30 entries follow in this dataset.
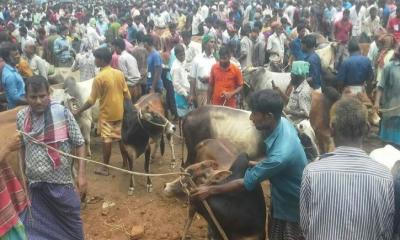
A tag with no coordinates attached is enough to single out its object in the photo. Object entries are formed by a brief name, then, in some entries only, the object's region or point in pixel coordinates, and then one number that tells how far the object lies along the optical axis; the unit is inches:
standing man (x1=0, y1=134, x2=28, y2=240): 139.3
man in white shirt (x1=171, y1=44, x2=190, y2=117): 347.3
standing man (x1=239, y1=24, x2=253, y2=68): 506.0
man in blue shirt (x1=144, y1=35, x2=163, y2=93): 373.4
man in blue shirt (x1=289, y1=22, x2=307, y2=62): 428.1
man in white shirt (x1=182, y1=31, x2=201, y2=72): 401.1
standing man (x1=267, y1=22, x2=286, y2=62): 492.1
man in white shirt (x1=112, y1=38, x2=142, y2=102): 370.0
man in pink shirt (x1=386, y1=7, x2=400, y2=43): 493.1
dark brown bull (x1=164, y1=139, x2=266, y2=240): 171.5
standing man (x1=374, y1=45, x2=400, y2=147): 278.1
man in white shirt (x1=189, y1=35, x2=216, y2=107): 337.7
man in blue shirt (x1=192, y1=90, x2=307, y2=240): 149.3
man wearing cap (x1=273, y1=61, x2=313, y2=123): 259.3
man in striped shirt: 113.4
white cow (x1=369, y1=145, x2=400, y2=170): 152.2
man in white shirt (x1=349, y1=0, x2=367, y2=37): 685.3
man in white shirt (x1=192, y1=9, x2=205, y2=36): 808.7
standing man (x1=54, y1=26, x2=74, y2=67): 502.0
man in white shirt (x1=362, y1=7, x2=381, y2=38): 641.6
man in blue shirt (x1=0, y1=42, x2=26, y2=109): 263.7
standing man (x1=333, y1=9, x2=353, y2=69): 591.2
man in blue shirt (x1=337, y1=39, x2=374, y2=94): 302.0
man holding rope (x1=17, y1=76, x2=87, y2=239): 169.3
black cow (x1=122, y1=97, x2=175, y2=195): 280.7
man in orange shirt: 305.9
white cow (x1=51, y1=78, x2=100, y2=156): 311.0
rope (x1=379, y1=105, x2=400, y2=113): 279.9
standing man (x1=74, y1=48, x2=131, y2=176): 283.7
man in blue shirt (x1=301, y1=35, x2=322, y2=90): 310.7
